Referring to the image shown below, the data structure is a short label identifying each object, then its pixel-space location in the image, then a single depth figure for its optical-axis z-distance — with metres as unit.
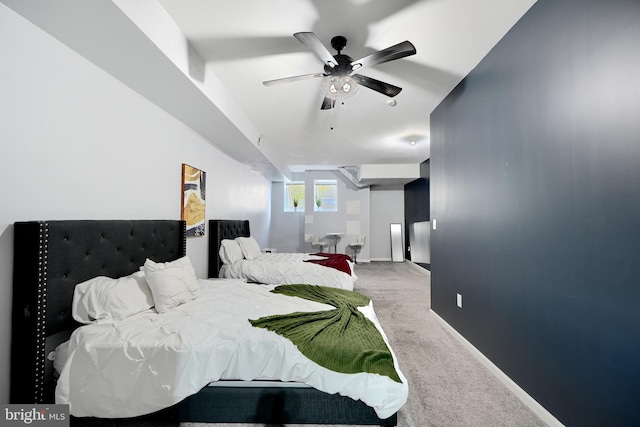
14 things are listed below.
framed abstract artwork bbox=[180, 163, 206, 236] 3.16
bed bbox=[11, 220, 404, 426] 1.48
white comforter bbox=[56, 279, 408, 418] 1.47
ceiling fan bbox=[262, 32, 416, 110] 1.87
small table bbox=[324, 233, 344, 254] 7.80
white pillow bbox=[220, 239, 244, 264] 3.88
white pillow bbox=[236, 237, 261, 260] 4.25
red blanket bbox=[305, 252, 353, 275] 3.80
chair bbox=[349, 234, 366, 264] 7.59
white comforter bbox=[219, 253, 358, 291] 3.54
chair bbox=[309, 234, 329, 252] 7.52
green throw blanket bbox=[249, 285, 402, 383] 1.50
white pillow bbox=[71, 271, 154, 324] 1.74
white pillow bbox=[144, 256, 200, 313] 2.08
